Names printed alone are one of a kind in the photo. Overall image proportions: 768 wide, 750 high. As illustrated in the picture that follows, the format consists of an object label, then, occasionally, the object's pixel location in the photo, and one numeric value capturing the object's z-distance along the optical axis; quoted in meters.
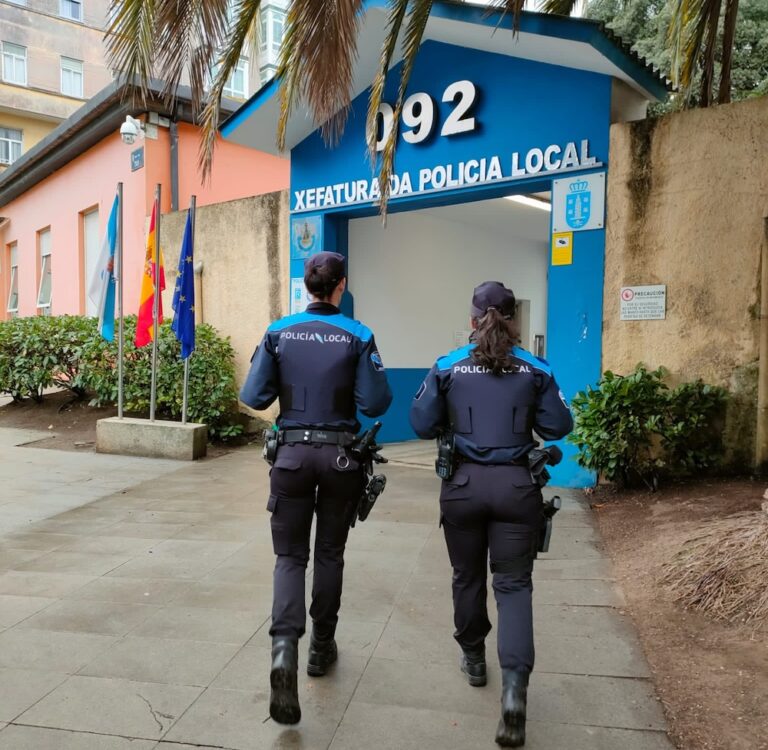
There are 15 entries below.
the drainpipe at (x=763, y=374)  5.77
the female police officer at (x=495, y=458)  2.74
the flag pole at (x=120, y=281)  8.58
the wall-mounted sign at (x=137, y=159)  12.02
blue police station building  6.61
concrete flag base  8.38
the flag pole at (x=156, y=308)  8.60
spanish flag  8.72
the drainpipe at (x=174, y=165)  12.12
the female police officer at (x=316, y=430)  2.92
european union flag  8.45
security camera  11.12
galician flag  8.77
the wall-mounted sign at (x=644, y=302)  6.32
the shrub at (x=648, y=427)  5.82
